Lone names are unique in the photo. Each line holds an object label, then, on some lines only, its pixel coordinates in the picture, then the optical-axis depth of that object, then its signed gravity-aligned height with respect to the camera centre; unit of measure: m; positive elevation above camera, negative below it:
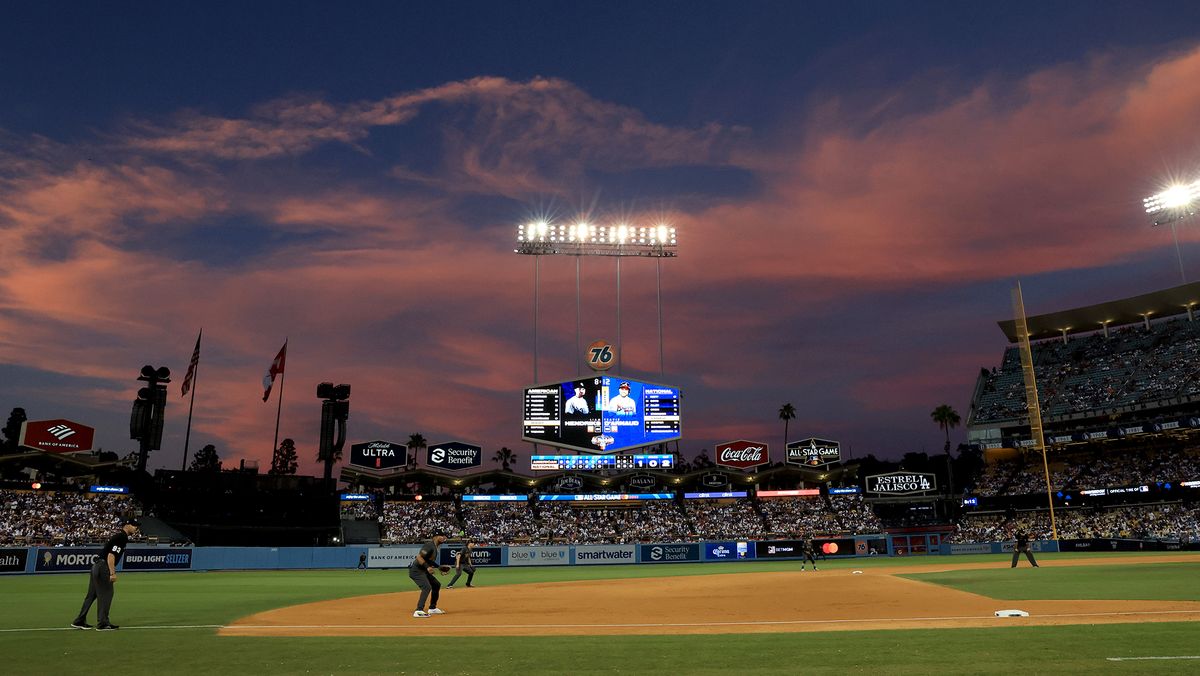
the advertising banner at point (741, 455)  82.00 +4.70
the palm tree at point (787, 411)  142.12 +16.13
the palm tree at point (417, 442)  132.12 +10.26
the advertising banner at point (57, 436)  66.81 +6.04
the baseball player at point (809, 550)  43.50 -2.89
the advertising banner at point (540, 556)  54.12 -3.88
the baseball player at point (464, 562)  26.17 -2.07
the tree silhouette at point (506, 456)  148.50 +8.66
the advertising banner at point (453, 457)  78.62 +4.57
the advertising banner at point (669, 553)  55.81 -3.89
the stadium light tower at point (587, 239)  66.25 +22.46
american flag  66.50 +11.59
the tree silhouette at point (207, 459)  150.29 +8.76
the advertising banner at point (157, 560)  43.12 -3.15
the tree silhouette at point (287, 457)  161.12 +9.63
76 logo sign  62.97 +11.68
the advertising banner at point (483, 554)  51.02 -3.58
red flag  68.31 +11.52
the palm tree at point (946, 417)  122.88 +12.81
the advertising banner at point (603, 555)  55.28 -3.90
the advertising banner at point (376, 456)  77.75 +4.66
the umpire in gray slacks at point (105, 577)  14.45 -1.36
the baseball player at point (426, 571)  17.69 -1.58
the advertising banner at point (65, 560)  40.59 -2.95
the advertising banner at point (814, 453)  83.62 +4.98
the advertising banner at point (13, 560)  39.16 -2.76
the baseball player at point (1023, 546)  34.53 -2.20
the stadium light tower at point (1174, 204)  68.56 +26.15
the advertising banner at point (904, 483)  82.12 +1.57
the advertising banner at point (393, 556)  50.09 -3.49
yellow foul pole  49.28 +8.06
